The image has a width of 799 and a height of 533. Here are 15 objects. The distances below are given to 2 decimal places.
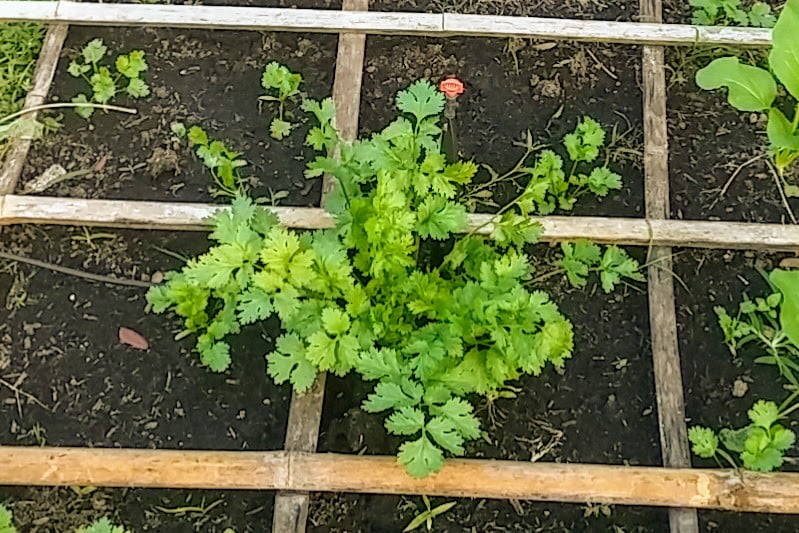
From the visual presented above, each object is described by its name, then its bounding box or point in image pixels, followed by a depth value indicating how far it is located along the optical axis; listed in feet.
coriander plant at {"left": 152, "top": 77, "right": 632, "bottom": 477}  6.40
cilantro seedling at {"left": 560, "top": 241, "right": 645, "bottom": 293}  7.75
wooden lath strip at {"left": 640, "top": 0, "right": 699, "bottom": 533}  7.14
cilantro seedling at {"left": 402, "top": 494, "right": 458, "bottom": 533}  6.95
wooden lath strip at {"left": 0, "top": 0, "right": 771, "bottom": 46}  8.95
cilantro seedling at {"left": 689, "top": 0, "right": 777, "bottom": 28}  9.14
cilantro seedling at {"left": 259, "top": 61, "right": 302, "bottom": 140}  8.55
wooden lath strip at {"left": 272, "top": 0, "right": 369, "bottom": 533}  6.83
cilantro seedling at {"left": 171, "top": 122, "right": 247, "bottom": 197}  7.89
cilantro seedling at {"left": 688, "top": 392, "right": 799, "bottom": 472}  6.79
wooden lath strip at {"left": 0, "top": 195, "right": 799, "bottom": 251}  7.89
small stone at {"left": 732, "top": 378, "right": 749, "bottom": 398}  7.47
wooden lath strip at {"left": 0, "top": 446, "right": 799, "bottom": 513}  6.81
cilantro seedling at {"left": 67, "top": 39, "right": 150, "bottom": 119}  8.74
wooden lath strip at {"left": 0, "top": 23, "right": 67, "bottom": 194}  8.27
